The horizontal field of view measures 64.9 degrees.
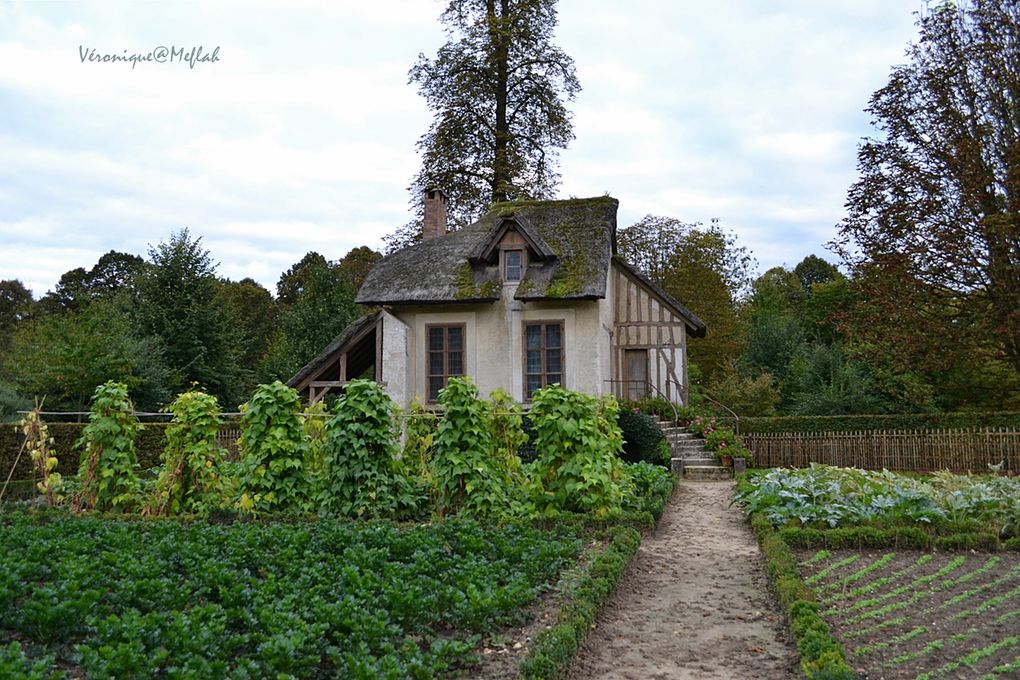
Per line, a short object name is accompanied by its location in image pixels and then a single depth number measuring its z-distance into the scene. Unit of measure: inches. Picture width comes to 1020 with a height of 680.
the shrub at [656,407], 810.8
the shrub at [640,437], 717.9
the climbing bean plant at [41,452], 445.7
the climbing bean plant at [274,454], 430.3
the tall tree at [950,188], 773.3
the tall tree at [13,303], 1903.4
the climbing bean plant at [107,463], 449.7
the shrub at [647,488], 456.8
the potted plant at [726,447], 731.4
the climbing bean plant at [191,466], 443.8
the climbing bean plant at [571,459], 418.9
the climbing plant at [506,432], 442.6
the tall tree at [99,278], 2037.4
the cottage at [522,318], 813.2
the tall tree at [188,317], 1051.3
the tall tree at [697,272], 1421.0
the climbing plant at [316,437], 450.9
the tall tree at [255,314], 1563.7
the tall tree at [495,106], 1116.5
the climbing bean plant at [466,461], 411.8
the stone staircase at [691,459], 714.8
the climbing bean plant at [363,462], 420.5
